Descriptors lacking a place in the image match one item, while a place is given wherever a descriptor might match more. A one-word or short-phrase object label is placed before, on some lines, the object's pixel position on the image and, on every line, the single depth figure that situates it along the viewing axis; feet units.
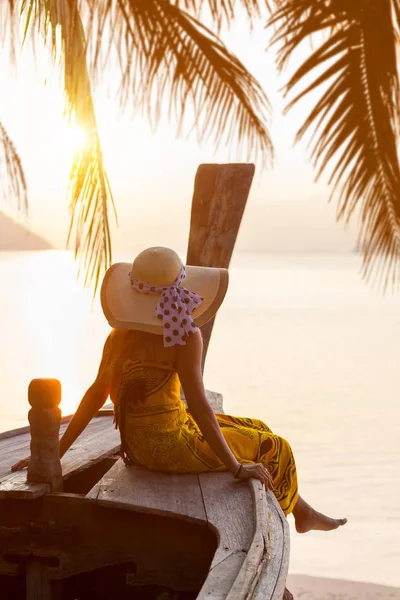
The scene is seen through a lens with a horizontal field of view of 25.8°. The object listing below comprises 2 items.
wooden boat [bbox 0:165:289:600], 10.97
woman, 11.94
